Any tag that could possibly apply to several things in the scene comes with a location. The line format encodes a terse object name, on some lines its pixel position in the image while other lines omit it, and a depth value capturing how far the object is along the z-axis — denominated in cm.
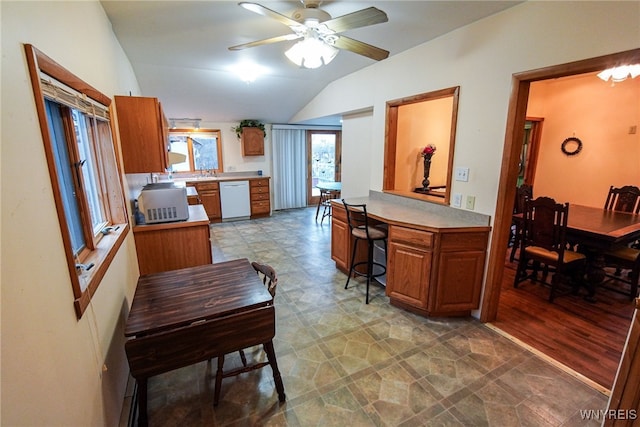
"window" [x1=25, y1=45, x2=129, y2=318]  110
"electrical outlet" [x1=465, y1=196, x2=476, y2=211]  258
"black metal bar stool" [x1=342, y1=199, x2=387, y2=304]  293
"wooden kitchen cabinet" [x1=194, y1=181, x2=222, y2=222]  588
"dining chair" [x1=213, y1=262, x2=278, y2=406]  177
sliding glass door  732
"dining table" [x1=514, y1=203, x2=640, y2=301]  272
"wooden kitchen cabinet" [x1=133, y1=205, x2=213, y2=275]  258
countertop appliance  257
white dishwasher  609
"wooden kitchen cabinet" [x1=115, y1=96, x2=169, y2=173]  233
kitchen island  251
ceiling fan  168
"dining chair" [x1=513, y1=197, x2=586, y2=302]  285
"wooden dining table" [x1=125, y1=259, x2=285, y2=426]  145
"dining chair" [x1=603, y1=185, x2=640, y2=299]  296
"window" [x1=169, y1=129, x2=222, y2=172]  603
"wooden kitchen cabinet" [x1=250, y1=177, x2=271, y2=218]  639
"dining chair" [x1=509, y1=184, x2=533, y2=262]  377
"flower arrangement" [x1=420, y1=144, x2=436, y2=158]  374
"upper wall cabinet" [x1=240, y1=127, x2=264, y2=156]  632
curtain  685
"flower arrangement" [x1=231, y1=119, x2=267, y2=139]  627
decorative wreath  466
